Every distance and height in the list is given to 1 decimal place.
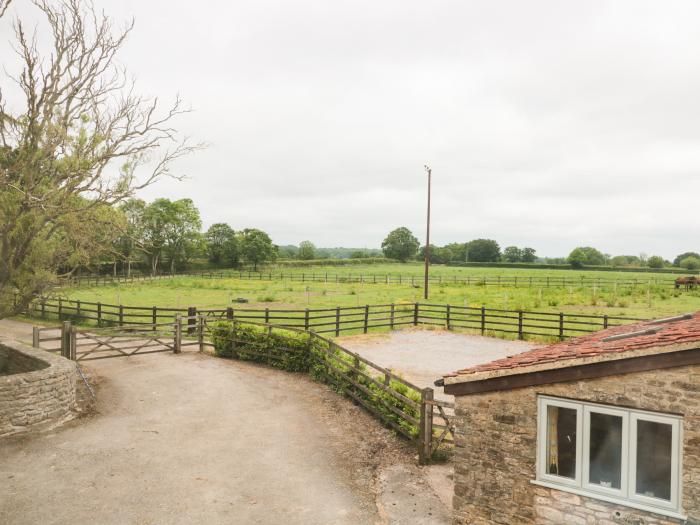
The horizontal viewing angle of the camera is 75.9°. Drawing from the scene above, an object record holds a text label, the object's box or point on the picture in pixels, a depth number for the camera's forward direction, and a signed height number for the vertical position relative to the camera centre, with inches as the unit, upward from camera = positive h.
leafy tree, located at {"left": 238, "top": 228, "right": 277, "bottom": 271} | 3107.8 +69.2
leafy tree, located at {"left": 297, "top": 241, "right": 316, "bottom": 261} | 4972.2 +95.3
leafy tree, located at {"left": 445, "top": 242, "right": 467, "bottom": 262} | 5831.7 +173.9
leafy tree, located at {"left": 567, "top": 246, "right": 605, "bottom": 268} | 4670.8 +125.5
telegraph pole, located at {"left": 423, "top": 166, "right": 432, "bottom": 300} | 1090.3 +92.2
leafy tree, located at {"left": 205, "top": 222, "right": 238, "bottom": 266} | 3156.5 +80.7
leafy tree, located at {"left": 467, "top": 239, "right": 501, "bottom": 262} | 5723.4 +175.0
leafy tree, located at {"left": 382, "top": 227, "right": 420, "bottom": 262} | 5132.9 +189.2
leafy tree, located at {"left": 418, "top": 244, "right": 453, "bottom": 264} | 5319.9 +96.3
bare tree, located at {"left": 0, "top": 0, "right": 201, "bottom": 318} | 444.8 +96.0
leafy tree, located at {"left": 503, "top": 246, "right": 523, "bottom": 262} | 6046.8 +150.3
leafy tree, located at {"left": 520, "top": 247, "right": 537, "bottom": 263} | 6033.5 +147.7
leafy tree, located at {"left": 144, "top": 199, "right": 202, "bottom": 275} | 2605.8 +164.7
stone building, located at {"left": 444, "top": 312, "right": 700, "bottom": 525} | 197.9 -81.7
